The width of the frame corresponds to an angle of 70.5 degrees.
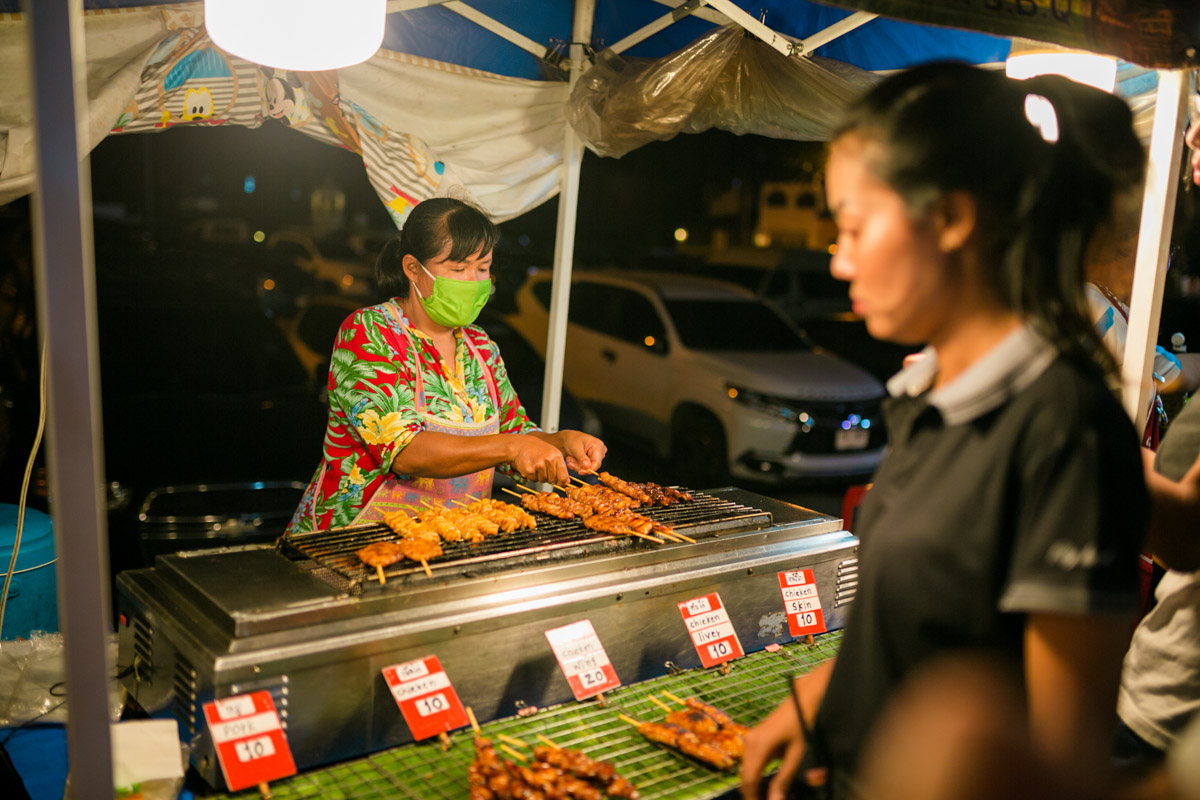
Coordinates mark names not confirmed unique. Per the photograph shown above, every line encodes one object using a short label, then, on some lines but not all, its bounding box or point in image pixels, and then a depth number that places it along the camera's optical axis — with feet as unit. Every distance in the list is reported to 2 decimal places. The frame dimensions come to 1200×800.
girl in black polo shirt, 3.88
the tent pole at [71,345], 4.37
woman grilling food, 10.77
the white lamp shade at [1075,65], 11.87
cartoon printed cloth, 11.85
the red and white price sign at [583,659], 8.14
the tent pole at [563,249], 16.71
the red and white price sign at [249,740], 6.51
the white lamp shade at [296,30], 7.39
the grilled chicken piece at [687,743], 7.39
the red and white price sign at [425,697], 7.29
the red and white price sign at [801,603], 10.08
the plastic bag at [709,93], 15.60
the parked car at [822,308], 50.83
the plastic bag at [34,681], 8.61
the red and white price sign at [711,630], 9.15
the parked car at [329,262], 69.17
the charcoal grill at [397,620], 6.97
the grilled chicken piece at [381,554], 8.18
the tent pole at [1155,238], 10.36
